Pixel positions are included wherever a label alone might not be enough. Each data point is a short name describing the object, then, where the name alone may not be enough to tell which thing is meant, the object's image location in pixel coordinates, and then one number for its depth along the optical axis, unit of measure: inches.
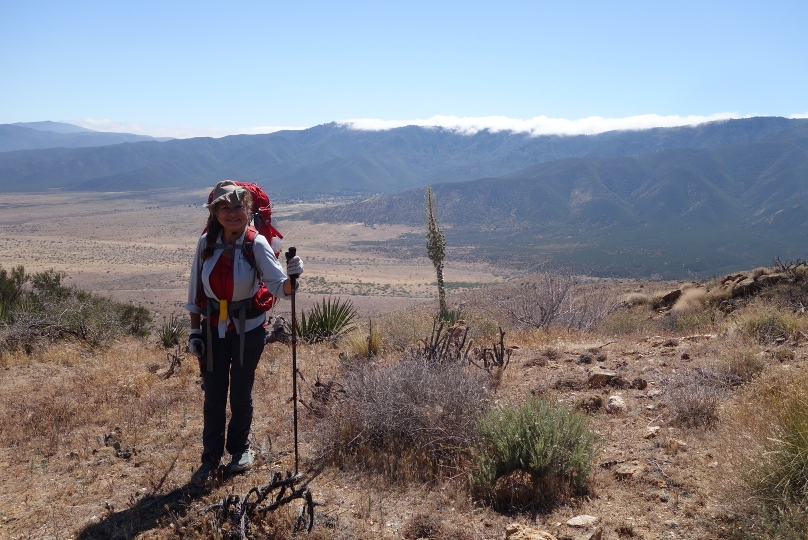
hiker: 145.8
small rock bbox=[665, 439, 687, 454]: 156.1
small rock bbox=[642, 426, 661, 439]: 167.9
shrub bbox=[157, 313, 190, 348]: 378.0
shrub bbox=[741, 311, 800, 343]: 258.5
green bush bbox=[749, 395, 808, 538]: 105.7
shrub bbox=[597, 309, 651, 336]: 392.2
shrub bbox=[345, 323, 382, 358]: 274.4
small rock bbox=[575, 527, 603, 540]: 117.5
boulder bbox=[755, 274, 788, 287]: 412.2
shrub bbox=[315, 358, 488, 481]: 158.1
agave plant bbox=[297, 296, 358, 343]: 362.8
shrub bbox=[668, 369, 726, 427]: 173.0
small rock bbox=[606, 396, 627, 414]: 191.6
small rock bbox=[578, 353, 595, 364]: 261.1
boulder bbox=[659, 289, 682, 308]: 522.1
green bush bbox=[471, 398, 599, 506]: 138.7
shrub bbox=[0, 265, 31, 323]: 478.7
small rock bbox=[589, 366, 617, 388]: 219.0
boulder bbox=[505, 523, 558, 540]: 116.7
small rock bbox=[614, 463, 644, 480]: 145.7
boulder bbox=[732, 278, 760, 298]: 424.5
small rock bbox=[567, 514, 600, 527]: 124.7
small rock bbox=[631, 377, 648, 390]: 212.2
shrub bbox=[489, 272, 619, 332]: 427.5
